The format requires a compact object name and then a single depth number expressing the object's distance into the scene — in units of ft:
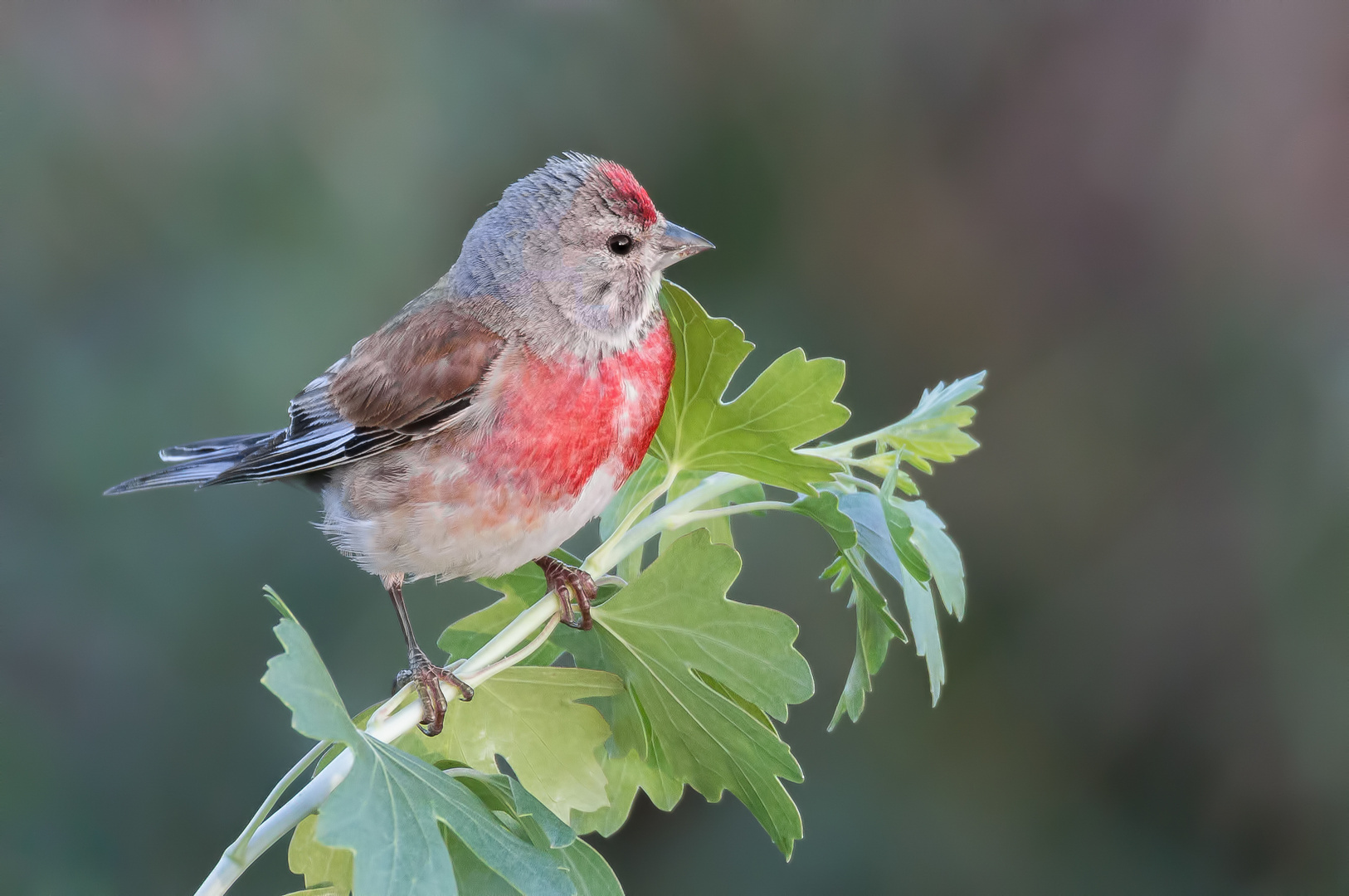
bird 14.56
